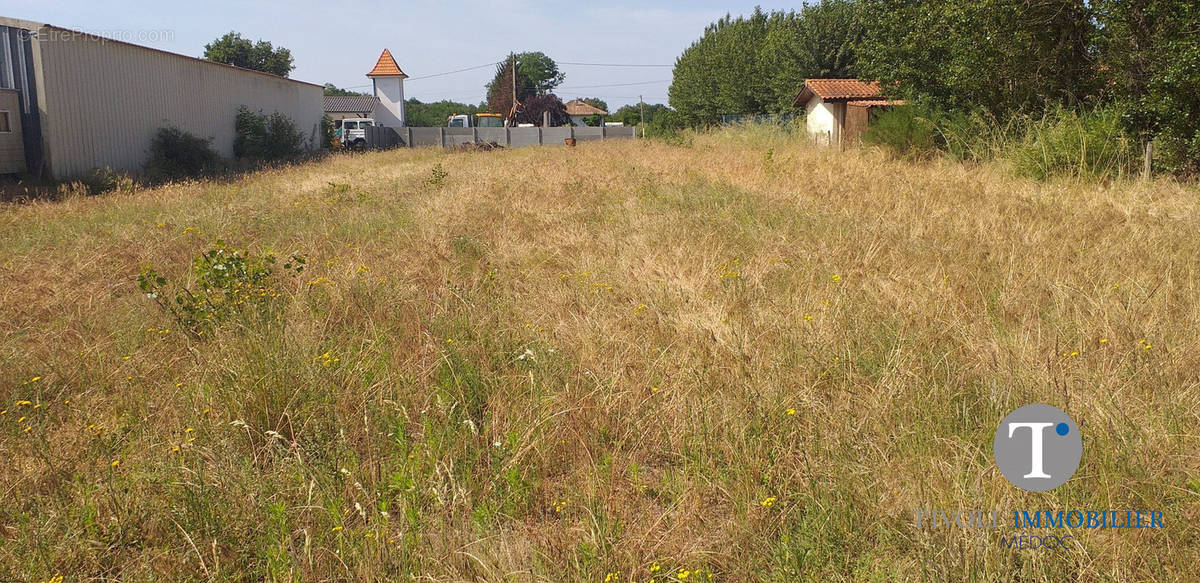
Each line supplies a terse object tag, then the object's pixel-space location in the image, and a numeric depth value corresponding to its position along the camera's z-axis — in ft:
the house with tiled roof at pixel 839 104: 66.69
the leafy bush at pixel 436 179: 38.66
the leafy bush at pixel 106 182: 40.48
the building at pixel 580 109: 275.98
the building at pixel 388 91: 144.66
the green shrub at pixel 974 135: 34.78
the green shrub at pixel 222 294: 12.74
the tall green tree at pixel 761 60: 95.71
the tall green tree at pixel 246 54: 213.87
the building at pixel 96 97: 45.80
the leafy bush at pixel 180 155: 56.95
